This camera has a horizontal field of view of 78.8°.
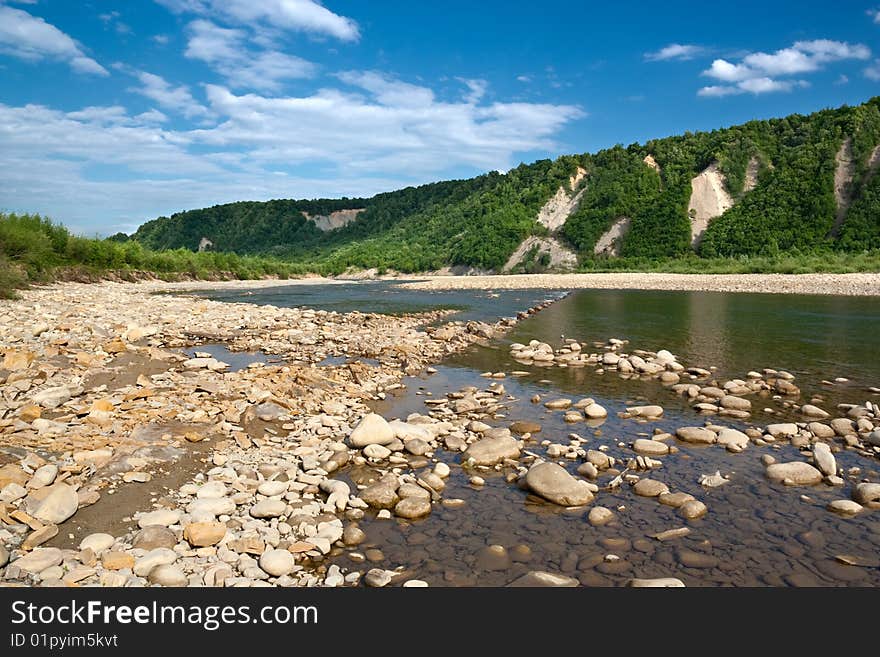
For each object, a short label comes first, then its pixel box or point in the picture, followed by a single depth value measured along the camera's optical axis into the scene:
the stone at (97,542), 4.66
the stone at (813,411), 9.26
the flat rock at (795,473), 6.54
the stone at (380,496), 5.95
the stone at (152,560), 4.39
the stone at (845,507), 5.76
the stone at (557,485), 6.08
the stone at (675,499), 6.02
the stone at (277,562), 4.56
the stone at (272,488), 5.97
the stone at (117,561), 4.42
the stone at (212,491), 5.76
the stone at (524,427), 8.69
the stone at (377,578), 4.50
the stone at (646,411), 9.38
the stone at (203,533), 4.86
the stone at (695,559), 4.88
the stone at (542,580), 4.51
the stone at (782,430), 8.20
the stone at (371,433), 7.52
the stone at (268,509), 5.44
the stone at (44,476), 5.45
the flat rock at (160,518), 5.15
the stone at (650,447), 7.59
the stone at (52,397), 7.64
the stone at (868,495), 5.93
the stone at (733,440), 7.68
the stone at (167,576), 4.27
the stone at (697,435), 8.02
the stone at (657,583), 4.41
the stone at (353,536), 5.21
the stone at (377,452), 7.23
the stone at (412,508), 5.76
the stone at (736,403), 9.69
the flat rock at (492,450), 7.28
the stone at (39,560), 4.29
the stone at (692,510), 5.77
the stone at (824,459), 6.68
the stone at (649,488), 6.29
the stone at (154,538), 4.77
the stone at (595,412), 9.33
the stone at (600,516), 5.65
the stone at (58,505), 5.01
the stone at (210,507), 5.37
